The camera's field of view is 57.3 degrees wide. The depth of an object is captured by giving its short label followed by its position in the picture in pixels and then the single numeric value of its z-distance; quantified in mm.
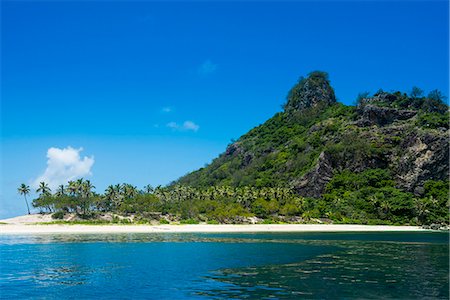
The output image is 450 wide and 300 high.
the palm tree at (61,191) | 148500
